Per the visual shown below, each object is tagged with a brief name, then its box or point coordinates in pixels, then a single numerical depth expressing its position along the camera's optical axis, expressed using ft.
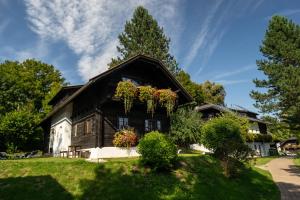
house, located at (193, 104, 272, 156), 95.46
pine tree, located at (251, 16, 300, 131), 68.19
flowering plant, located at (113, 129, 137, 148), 46.00
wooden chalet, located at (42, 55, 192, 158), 46.21
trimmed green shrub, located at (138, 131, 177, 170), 32.93
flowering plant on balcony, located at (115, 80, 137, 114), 45.09
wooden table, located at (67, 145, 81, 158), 49.77
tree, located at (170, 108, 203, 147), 56.17
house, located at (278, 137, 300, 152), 196.74
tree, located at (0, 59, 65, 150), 81.09
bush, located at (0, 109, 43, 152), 67.25
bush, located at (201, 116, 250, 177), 38.58
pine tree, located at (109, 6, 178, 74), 111.54
